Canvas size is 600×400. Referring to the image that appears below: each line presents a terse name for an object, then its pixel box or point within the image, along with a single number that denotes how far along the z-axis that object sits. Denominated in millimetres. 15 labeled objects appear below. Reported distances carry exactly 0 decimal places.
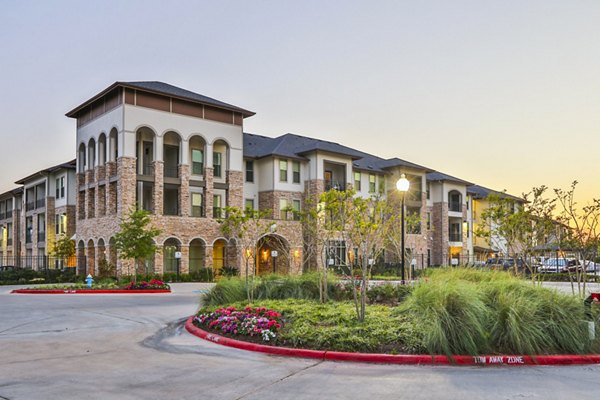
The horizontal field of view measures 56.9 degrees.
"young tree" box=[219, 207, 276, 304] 17219
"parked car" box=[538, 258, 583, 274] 40000
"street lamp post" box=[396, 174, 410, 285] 18500
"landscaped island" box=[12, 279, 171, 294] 26766
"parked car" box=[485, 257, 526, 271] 40859
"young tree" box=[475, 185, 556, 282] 19188
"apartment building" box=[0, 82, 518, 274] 36719
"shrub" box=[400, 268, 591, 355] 9820
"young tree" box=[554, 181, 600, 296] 17812
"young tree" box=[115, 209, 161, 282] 29875
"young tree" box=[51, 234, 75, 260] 42219
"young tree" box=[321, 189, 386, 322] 12662
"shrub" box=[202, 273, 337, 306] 17047
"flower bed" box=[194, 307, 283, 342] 11539
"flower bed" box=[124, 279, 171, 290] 27609
